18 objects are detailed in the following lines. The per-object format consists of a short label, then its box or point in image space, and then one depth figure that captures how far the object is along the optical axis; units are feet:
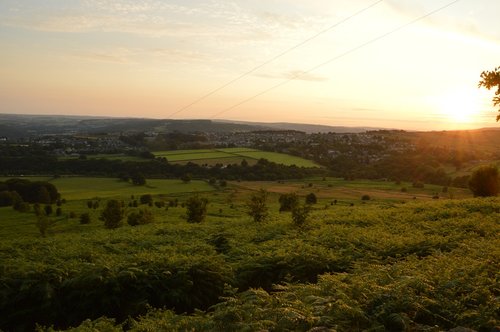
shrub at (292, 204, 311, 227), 70.44
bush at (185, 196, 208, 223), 116.67
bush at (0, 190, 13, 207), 221.46
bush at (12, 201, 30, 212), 193.67
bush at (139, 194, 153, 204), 210.59
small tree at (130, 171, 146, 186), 279.69
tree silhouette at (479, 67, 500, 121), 44.37
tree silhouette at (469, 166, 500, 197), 114.42
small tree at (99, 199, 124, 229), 122.93
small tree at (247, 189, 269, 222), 88.33
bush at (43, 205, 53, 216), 183.15
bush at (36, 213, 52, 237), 106.61
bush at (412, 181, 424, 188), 262.06
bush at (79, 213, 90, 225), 159.02
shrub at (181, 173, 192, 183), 284.14
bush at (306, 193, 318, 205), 190.51
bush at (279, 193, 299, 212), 142.49
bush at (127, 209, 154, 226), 127.34
